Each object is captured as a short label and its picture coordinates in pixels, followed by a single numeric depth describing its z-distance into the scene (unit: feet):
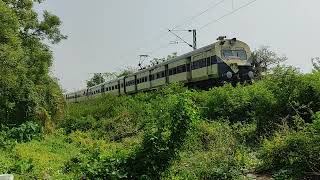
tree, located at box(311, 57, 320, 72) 48.22
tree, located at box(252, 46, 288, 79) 157.99
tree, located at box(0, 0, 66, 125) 71.82
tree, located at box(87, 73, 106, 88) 313.42
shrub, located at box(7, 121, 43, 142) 66.72
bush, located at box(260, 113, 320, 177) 29.84
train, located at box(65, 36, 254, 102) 81.10
